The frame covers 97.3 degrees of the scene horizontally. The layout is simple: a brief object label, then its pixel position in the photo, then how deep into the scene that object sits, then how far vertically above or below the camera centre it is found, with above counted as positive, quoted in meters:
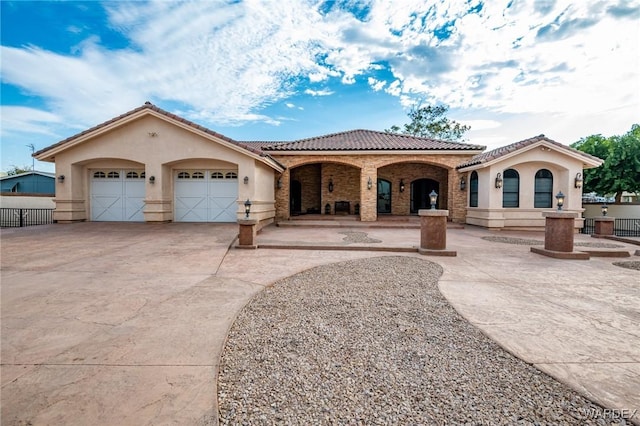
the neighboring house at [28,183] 21.50 +1.70
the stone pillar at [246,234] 8.23 -0.84
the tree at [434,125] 31.12 +9.07
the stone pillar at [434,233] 7.69 -0.76
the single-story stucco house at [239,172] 11.93 +1.60
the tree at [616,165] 17.41 +2.61
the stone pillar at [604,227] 11.29 -0.85
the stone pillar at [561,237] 7.39 -0.83
